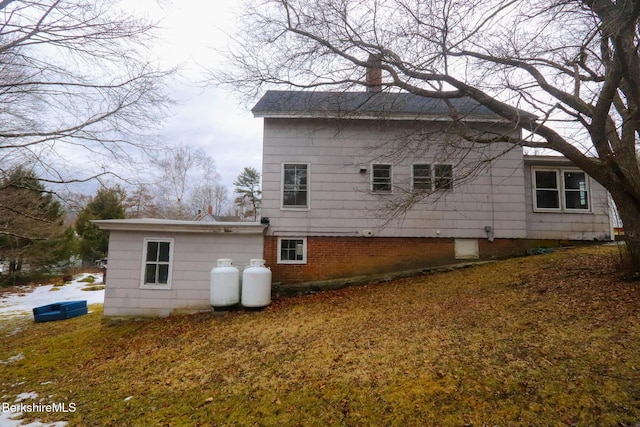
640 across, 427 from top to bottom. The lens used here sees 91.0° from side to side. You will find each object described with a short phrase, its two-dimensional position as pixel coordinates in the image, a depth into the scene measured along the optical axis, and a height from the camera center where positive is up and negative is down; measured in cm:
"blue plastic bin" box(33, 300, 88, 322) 1035 -265
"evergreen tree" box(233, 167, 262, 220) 3250 +499
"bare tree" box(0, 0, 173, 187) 532 +295
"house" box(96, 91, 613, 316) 930 +111
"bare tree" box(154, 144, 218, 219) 2386 +403
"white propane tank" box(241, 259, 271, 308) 786 -129
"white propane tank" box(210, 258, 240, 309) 783 -129
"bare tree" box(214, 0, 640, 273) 490 +297
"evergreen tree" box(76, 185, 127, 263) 2133 +62
